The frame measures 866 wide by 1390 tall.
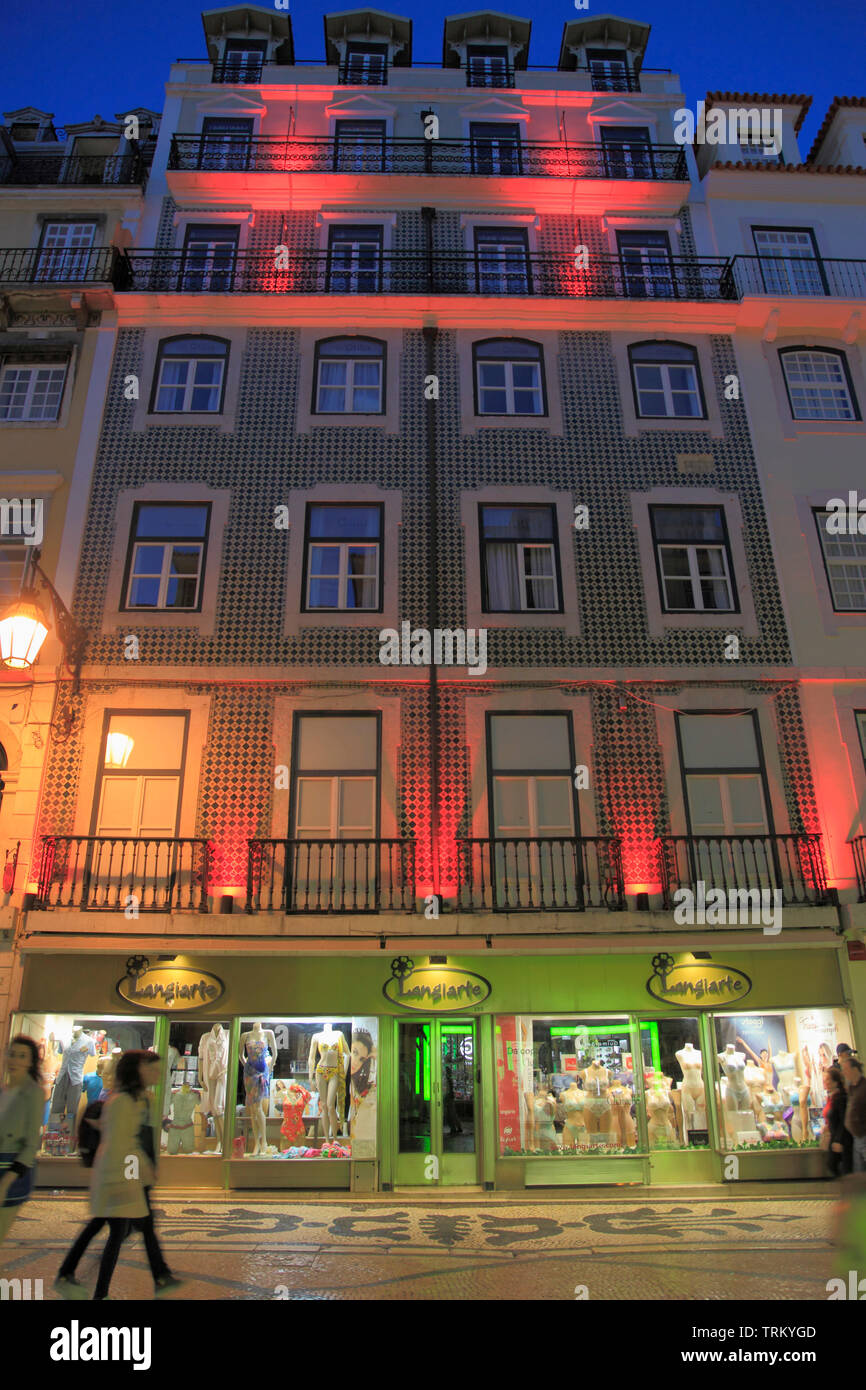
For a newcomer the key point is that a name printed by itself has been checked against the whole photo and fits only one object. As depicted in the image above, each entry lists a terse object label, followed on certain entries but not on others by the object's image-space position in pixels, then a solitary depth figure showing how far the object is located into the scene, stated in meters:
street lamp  10.63
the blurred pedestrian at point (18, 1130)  5.88
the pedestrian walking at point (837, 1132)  7.99
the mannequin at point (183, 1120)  11.23
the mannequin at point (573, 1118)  11.36
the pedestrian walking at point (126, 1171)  5.69
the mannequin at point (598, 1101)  11.42
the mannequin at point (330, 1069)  11.30
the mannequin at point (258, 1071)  11.26
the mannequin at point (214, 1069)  11.35
